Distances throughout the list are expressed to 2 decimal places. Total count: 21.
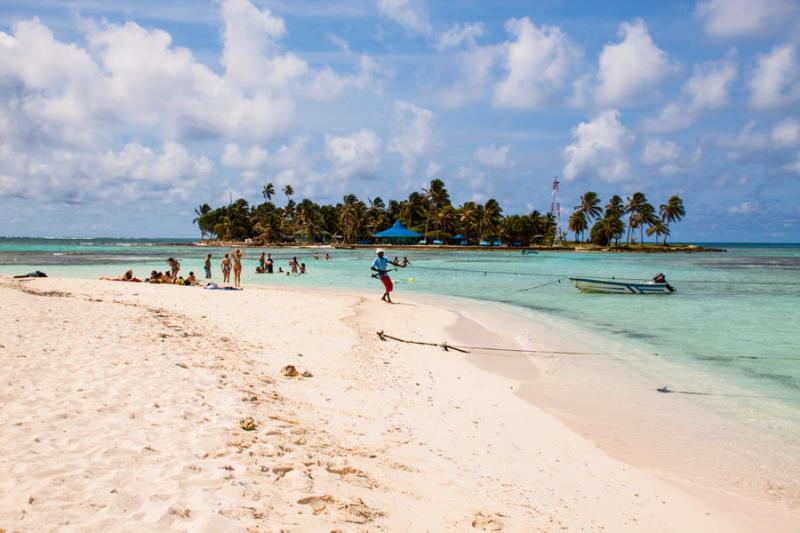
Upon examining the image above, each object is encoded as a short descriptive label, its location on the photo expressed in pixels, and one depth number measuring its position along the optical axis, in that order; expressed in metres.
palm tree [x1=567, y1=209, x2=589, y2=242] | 119.38
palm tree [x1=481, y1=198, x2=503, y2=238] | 110.20
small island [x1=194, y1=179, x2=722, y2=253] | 112.25
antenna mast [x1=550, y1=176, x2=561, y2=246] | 118.41
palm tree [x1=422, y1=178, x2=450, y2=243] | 114.25
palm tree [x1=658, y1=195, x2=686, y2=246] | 117.50
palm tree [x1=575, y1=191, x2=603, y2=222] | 117.62
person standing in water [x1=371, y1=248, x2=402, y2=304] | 19.58
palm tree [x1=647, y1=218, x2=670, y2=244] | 115.44
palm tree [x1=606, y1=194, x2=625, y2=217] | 117.55
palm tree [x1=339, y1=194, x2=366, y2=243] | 115.19
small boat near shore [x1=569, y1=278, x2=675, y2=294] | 27.08
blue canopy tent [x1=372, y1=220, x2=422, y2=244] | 110.34
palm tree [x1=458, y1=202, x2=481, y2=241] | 111.62
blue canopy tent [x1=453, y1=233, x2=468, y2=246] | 115.06
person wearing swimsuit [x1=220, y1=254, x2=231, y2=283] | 24.89
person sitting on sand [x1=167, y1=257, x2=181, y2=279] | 27.37
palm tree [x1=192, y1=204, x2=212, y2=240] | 147.88
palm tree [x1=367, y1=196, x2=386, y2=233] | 120.81
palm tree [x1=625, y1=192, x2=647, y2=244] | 113.50
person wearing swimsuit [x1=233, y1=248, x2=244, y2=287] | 24.55
